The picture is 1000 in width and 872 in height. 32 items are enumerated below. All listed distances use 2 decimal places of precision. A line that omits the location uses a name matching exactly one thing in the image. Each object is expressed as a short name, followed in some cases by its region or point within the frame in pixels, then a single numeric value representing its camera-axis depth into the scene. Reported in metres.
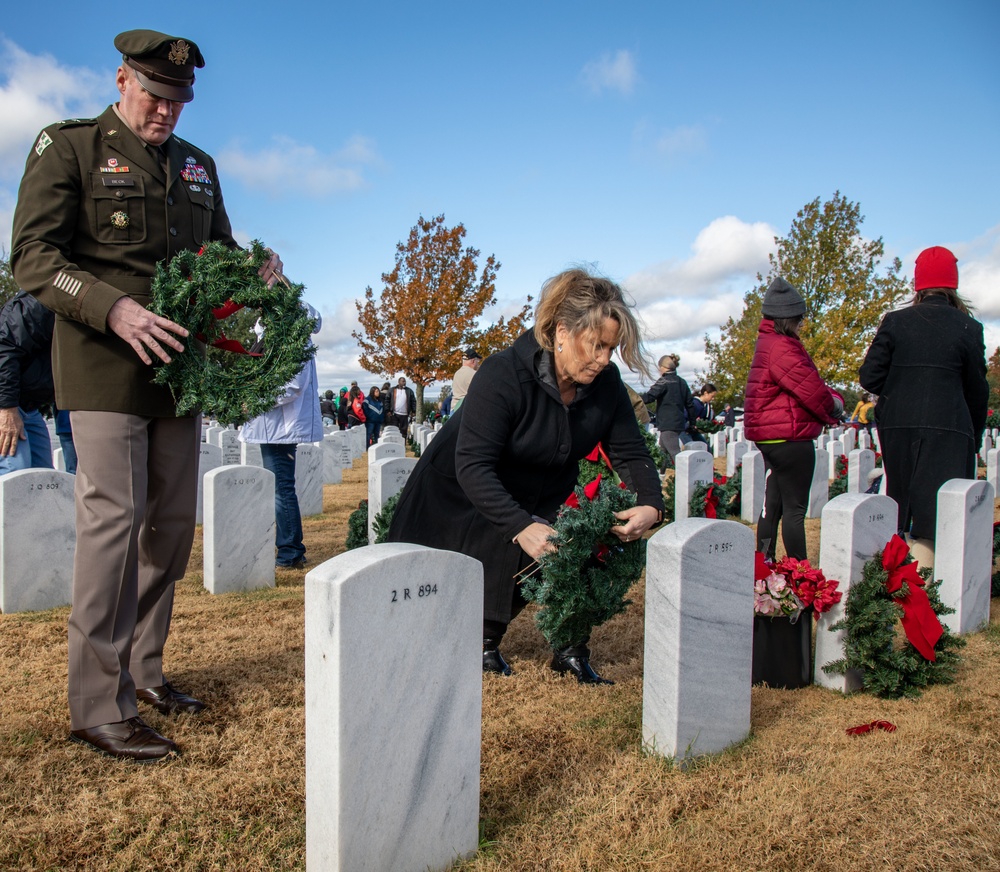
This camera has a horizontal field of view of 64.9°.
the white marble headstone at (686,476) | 8.80
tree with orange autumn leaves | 28.55
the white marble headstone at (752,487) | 10.21
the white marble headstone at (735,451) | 12.99
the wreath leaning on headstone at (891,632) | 3.78
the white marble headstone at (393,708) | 1.98
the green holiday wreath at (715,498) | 8.52
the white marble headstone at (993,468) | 11.98
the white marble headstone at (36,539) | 4.98
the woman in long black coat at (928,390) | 4.91
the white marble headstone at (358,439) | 17.92
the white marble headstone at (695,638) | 2.98
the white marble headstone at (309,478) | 9.60
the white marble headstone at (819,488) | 10.39
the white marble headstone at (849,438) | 16.39
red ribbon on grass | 3.30
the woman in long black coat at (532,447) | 3.29
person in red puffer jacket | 5.21
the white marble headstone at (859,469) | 10.74
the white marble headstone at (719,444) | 19.39
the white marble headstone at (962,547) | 4.74
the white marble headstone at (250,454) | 10.19
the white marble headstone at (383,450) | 9.29
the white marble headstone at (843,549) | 3.85
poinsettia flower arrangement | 3.84
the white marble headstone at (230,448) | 10.84
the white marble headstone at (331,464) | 13.87
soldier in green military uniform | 2.75
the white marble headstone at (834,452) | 13.99
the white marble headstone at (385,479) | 6.38
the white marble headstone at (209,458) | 9.34
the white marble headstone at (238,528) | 5.54
